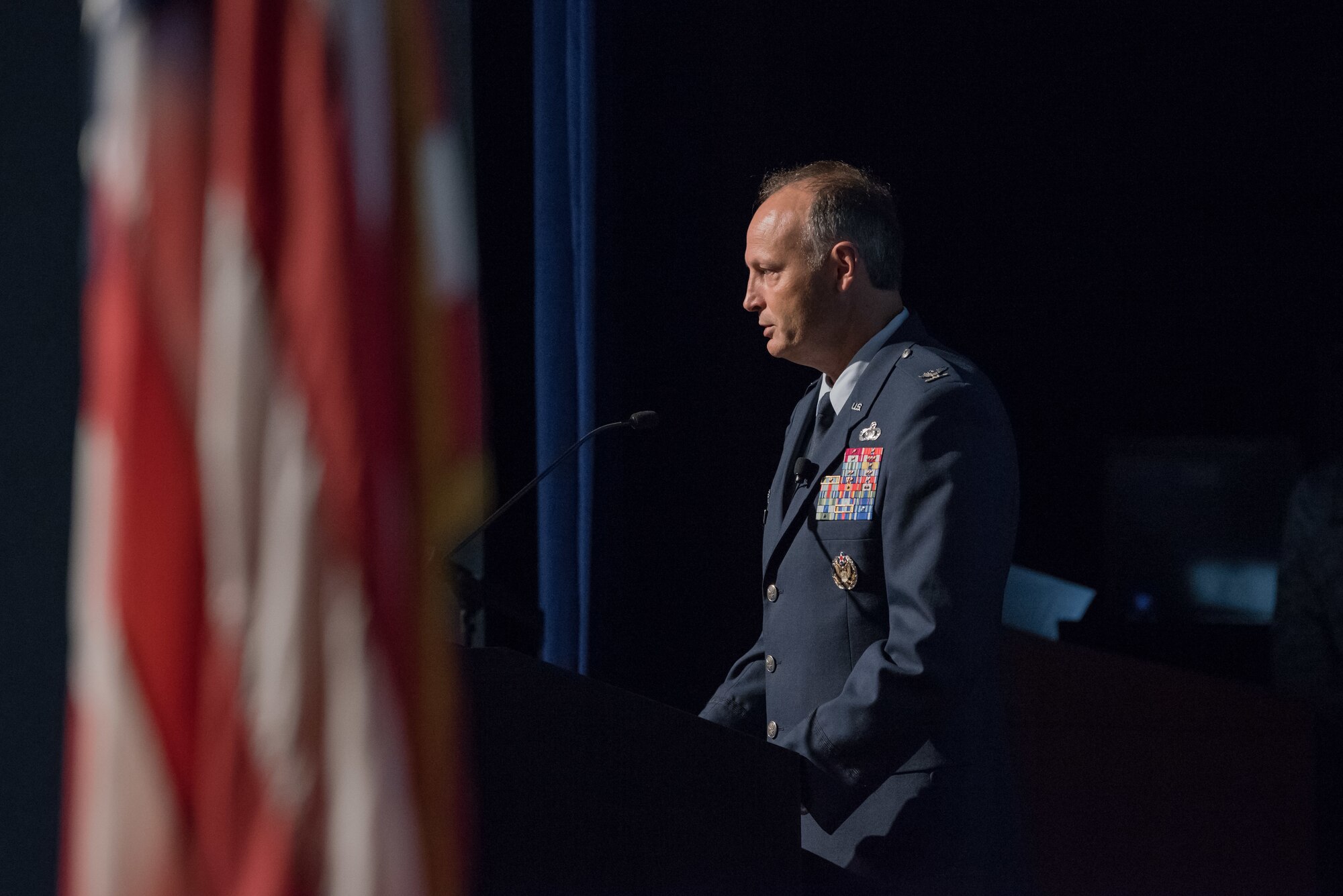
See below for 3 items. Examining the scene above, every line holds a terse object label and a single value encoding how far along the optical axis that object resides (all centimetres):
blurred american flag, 680
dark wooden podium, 822
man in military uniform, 833
